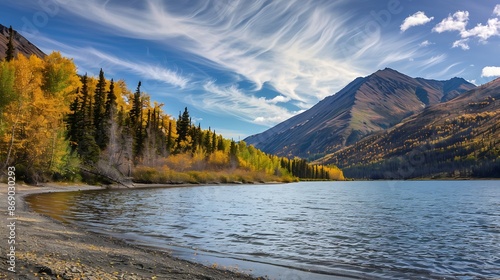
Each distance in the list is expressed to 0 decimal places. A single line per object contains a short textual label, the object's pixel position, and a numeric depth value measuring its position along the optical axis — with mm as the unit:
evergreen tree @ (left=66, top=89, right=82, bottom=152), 92625
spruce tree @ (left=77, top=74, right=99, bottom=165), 90500
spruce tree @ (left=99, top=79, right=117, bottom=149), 99588
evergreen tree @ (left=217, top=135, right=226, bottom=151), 179362
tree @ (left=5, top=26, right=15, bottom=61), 82562
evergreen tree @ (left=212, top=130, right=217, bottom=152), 169675
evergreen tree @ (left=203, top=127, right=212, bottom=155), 164875
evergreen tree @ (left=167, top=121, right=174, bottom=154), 139875
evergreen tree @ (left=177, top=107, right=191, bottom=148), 158125
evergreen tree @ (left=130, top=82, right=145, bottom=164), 120875
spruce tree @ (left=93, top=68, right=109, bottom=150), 102331
